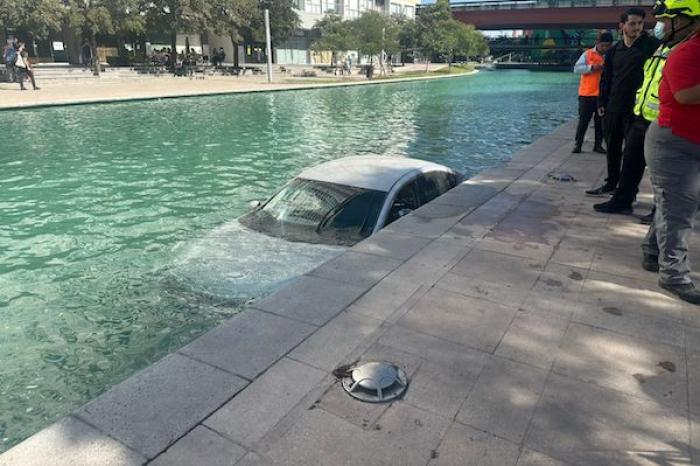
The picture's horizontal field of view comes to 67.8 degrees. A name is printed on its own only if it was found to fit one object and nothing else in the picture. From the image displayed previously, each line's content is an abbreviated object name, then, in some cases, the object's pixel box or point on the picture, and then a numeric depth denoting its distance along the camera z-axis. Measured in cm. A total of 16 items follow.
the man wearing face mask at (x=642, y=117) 425
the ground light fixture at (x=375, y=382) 290
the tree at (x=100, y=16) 3543
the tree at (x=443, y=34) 7006
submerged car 522
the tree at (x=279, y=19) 5319
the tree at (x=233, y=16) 4459
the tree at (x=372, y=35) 5397
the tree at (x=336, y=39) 5306
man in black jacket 668
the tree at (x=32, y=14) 3203
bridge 7069
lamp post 4010
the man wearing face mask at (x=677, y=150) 388
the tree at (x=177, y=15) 4041
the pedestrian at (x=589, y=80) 957
